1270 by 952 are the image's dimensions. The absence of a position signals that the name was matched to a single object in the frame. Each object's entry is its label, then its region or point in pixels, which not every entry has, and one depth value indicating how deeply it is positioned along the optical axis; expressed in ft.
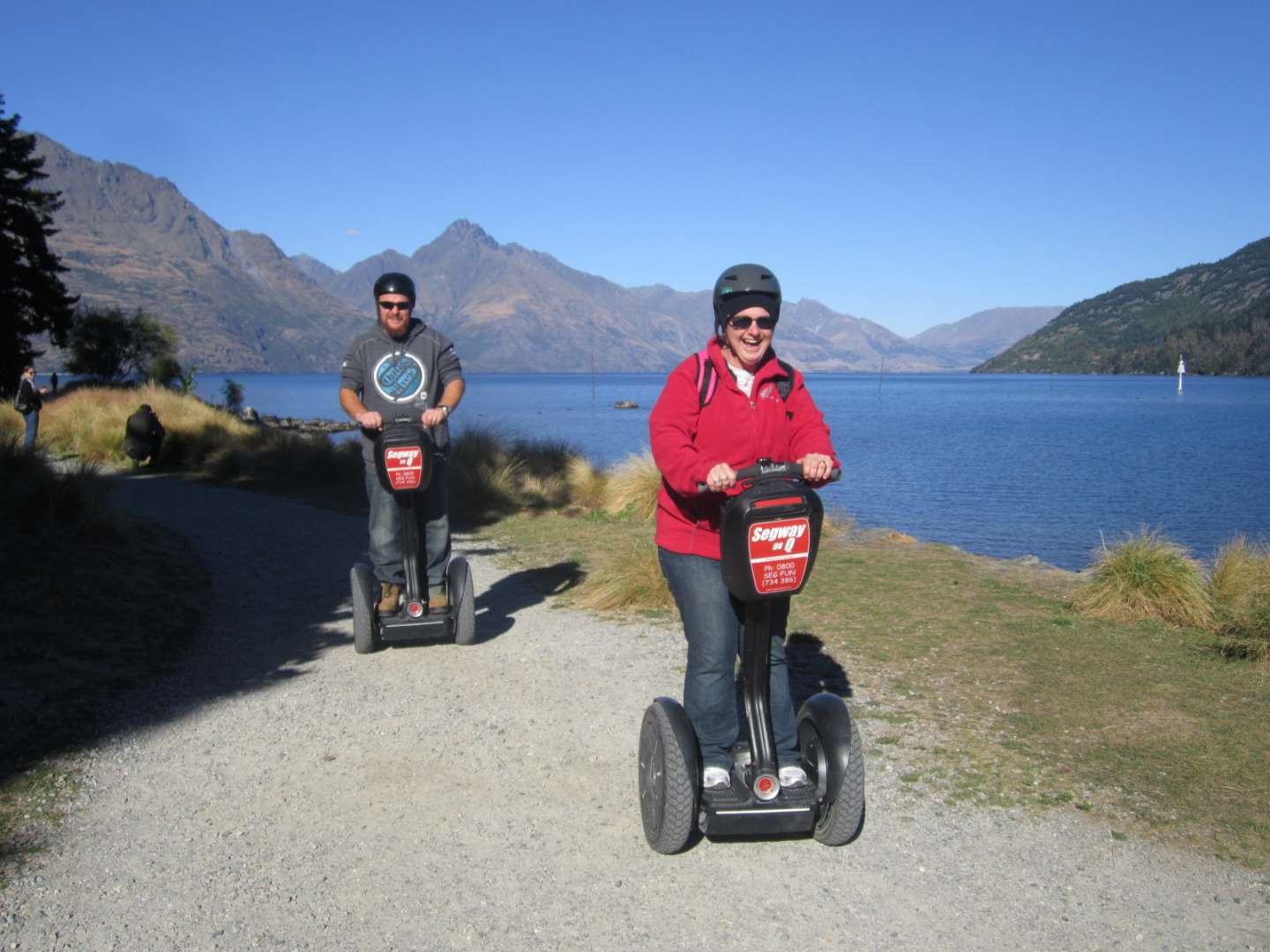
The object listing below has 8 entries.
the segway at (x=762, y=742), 10.90
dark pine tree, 82.22
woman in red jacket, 11.69
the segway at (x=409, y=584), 20.04
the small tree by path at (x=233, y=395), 139.44
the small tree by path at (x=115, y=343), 130.00
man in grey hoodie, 21.06
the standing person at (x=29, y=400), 54.54
